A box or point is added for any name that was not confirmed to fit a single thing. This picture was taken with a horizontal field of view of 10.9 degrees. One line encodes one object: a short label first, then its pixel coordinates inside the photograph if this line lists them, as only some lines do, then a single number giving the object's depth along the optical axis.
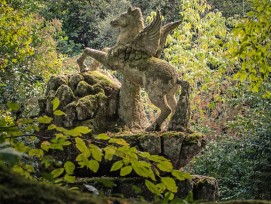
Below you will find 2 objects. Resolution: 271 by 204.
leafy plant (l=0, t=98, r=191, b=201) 10.91
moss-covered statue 24.63
